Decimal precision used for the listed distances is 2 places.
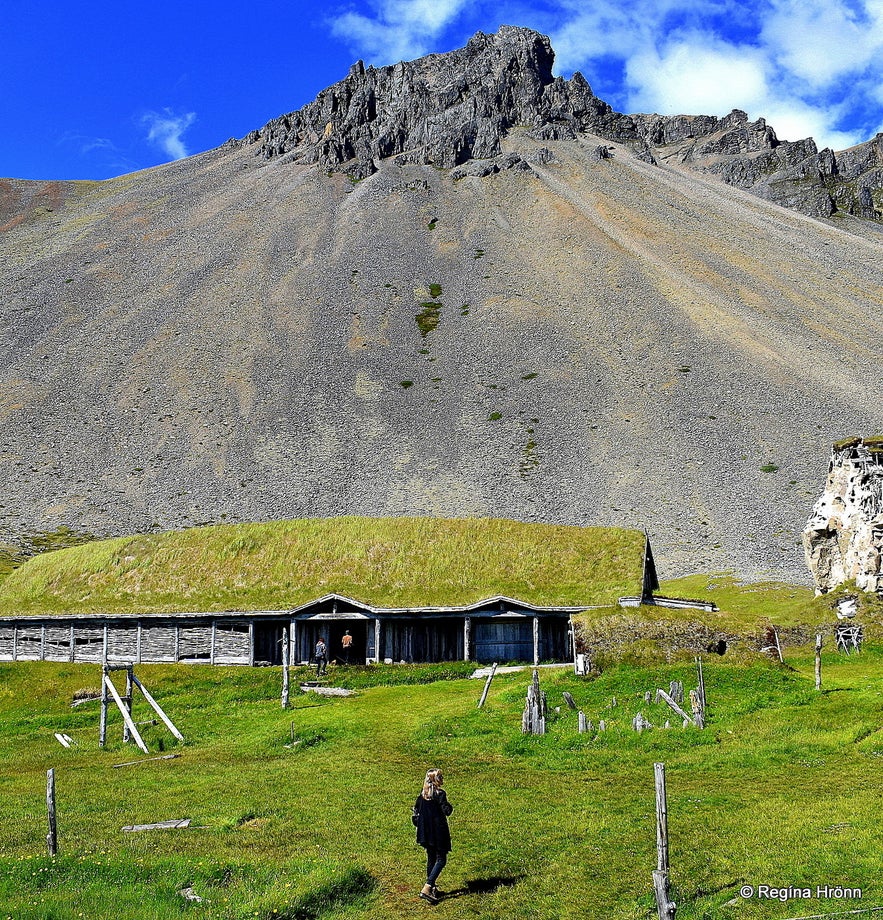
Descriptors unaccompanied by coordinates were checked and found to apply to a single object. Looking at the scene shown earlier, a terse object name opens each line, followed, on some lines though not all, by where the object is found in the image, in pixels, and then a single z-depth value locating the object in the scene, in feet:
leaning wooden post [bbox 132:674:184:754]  87.83
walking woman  44.01
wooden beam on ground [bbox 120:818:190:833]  56.18
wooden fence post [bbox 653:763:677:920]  36.76
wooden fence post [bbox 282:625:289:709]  103.40
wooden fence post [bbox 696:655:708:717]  80.53
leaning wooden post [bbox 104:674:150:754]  84.74
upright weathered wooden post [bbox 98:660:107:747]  88.89
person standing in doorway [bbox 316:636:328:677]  126.31
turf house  140.46
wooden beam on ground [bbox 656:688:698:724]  77.30
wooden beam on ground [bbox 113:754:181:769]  80.08
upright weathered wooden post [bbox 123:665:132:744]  91.76
